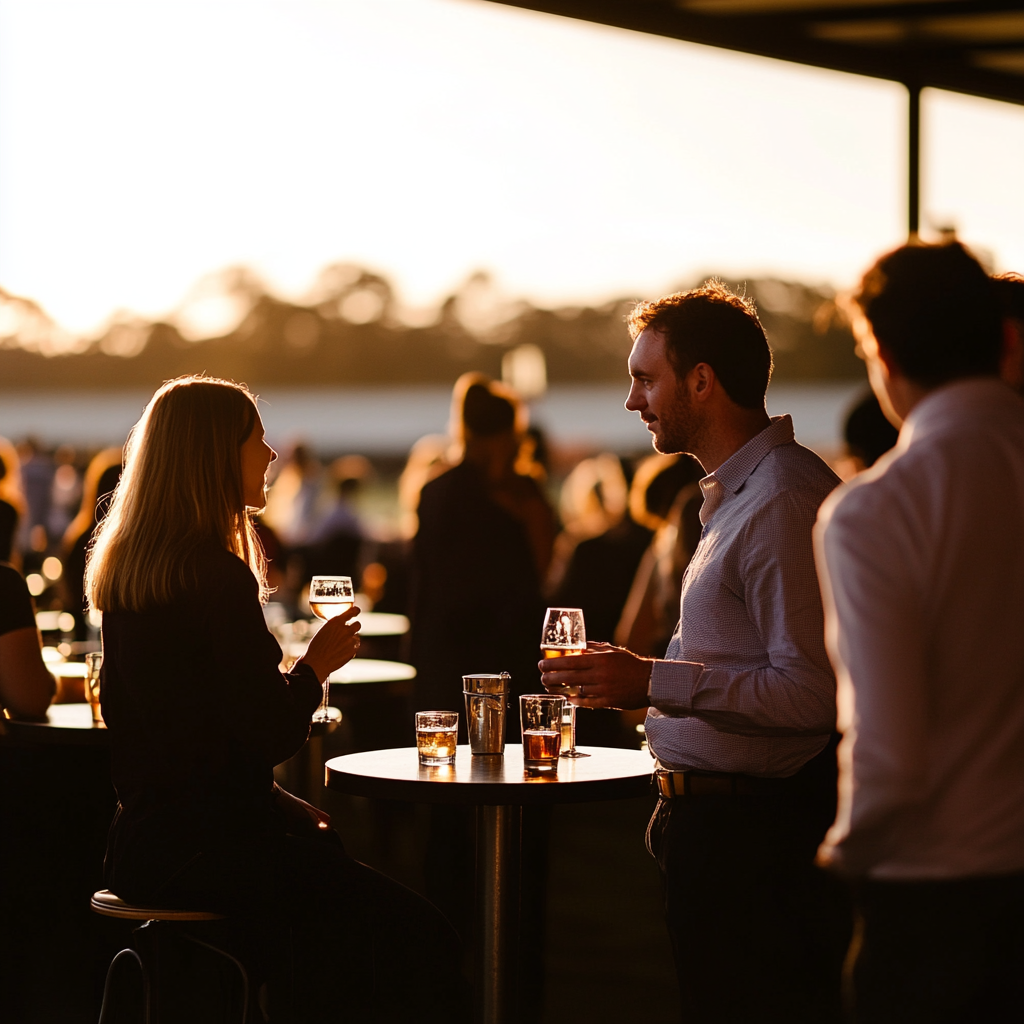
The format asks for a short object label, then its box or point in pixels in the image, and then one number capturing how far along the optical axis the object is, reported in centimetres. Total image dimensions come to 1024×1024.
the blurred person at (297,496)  1133
